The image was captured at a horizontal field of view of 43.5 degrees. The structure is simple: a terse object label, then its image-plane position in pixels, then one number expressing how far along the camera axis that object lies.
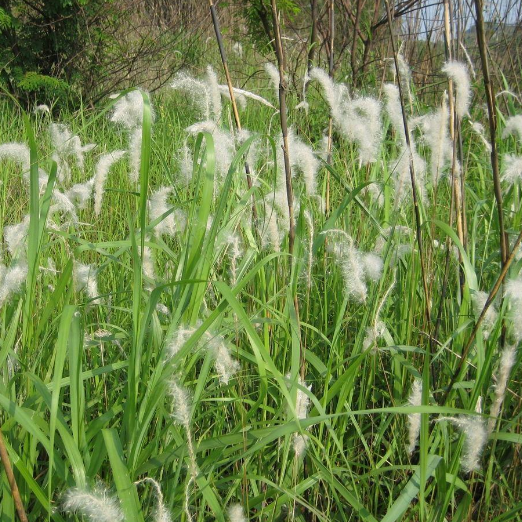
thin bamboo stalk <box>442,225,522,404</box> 0.92
